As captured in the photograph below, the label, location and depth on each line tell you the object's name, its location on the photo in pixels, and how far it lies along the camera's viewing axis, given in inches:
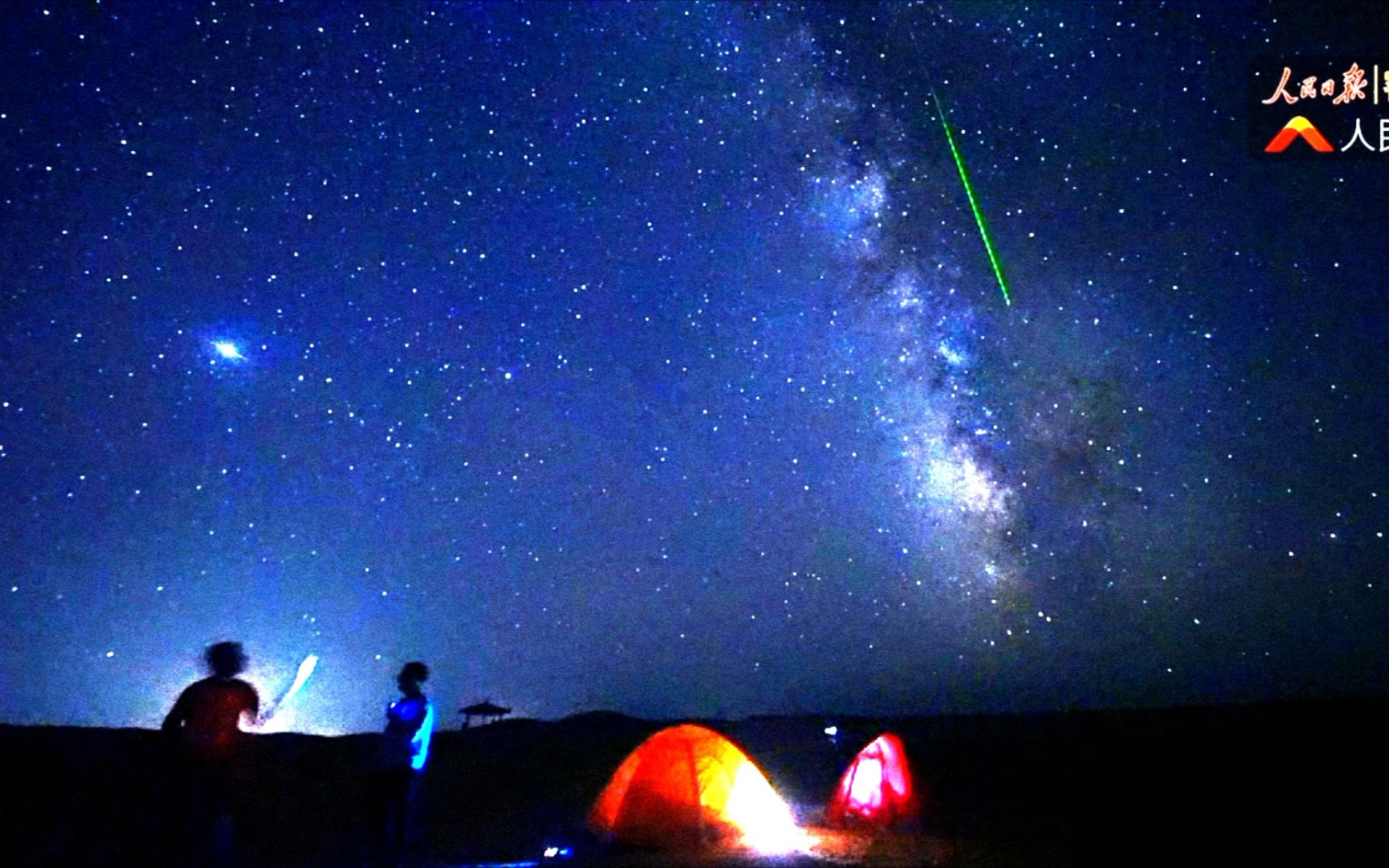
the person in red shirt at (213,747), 281.3
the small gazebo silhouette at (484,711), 1202.4
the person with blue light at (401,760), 352.2
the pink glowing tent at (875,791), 591.5
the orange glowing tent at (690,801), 501.7
